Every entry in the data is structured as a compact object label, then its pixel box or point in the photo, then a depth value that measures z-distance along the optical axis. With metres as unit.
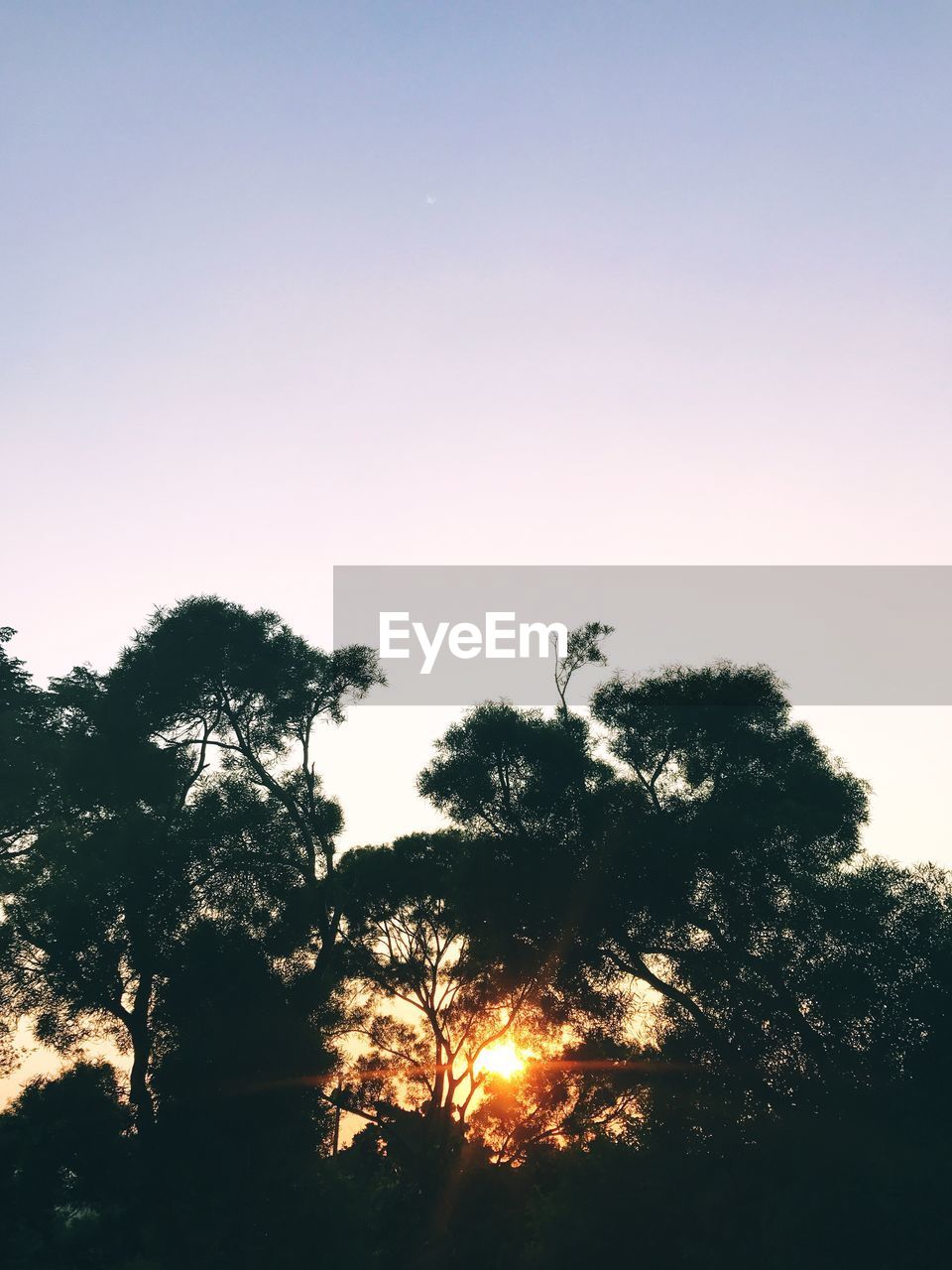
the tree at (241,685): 28.02
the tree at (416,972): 31.78
